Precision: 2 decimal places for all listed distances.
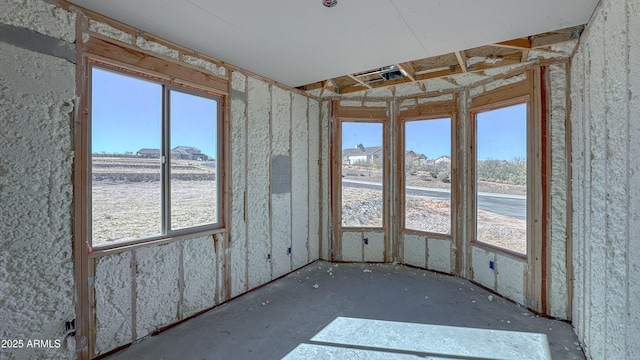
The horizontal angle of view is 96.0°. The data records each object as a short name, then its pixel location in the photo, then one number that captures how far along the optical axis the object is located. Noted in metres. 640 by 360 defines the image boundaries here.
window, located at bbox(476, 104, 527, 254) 3.32
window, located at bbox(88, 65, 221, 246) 2.34
